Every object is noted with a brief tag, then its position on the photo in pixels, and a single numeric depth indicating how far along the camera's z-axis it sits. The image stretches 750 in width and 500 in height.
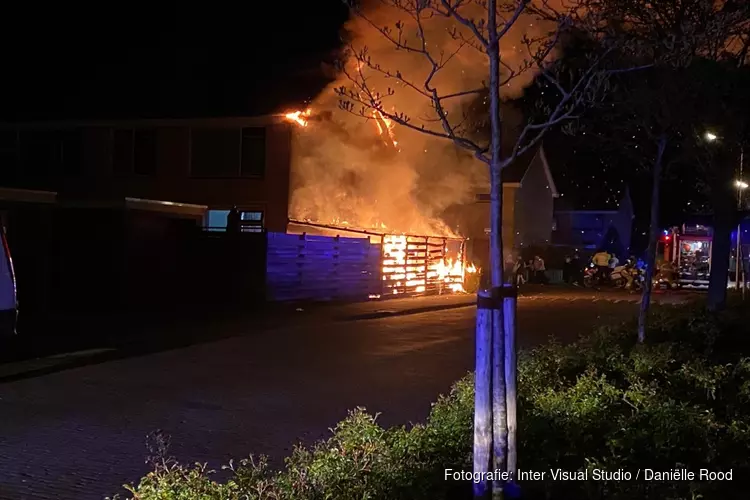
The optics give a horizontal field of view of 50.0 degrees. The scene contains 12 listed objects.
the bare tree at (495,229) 4.51
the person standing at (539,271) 34.81
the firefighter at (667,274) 33.41
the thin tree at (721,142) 11.01
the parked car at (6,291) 9.13
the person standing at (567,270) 36.38
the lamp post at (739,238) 14.68
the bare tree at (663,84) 10.16
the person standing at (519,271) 30.28
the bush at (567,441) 4.48
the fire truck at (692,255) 34.25
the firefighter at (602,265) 33.06
